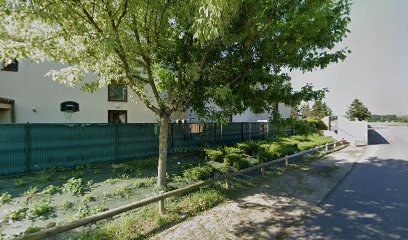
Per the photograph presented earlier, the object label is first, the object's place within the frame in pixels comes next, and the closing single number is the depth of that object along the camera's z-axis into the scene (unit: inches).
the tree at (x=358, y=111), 2278.5
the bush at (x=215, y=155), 414.9
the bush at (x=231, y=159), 379.8
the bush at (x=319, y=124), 1058.5
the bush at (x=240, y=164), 357.1
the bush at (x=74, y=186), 235.0
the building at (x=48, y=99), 472.7
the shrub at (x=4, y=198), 206.3
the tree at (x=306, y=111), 2231.5
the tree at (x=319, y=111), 2107.4
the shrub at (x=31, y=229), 158.6
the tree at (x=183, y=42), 191.0
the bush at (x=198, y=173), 297.4
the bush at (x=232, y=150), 439.3
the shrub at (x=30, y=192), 218.5
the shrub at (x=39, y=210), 187.0
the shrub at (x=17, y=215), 179.5
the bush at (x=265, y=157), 413.7
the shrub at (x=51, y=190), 229.3
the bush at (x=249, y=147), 488.0
